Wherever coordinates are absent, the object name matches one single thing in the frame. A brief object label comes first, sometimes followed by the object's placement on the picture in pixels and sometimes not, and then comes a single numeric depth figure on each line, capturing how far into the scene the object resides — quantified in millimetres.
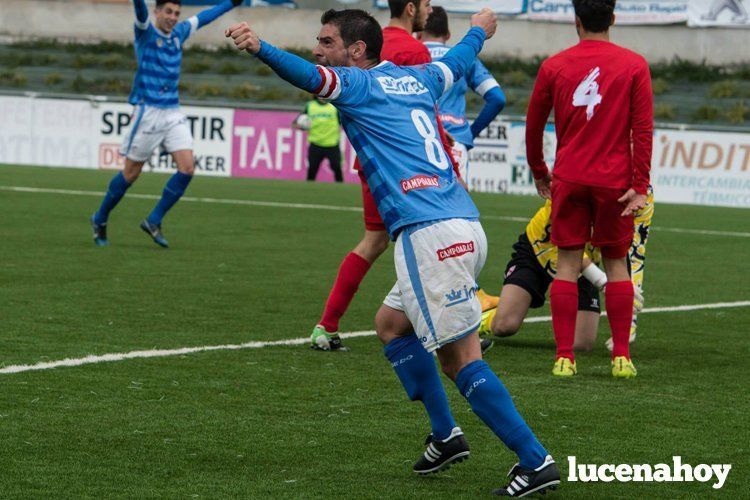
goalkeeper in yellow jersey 15625
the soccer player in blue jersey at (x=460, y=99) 18062
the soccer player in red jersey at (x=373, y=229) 15086
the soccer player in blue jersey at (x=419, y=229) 9383
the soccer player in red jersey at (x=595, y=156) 13461
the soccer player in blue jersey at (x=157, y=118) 25016
